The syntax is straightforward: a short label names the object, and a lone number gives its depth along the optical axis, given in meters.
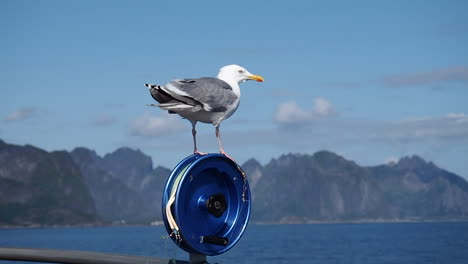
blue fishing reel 4.80
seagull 5.29
